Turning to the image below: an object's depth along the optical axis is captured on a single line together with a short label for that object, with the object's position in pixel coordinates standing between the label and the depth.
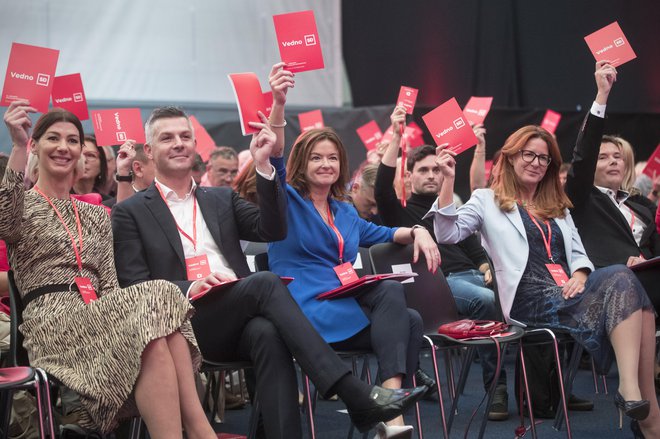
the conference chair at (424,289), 3.77
